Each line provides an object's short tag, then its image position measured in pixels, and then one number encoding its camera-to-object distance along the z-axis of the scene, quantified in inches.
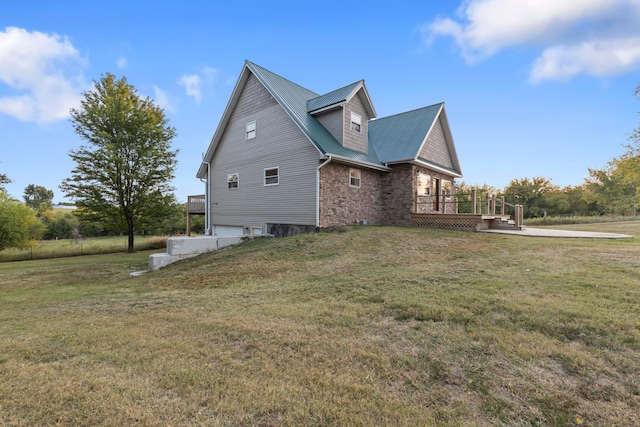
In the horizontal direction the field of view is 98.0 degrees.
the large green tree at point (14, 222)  731.4
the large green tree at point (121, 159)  709.3
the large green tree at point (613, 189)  1373.0
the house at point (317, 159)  479.5
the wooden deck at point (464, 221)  492.4
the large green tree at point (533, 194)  1574.8
